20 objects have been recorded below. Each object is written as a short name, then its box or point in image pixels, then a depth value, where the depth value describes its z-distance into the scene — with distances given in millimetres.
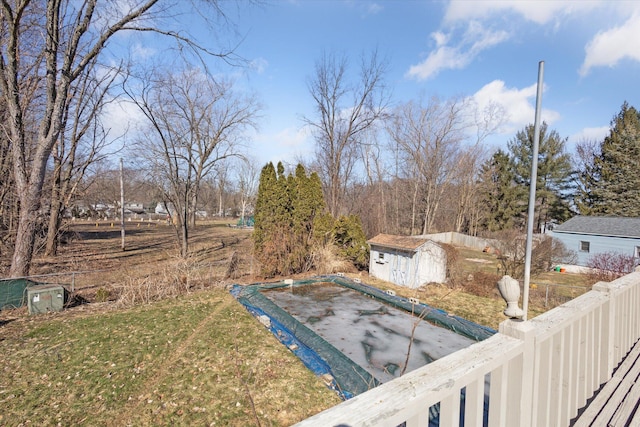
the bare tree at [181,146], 14156
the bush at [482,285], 9991
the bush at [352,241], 12914
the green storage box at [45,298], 6801
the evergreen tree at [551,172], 25844
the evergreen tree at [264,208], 11195
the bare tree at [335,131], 18844
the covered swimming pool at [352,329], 4801
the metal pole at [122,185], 16094
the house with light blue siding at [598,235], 16062
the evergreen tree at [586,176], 23688
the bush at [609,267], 11484
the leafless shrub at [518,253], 10508
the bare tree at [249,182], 40156
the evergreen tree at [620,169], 21125
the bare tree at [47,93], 7523
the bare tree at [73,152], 13281
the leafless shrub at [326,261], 11664
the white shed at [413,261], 10586
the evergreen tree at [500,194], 28109
